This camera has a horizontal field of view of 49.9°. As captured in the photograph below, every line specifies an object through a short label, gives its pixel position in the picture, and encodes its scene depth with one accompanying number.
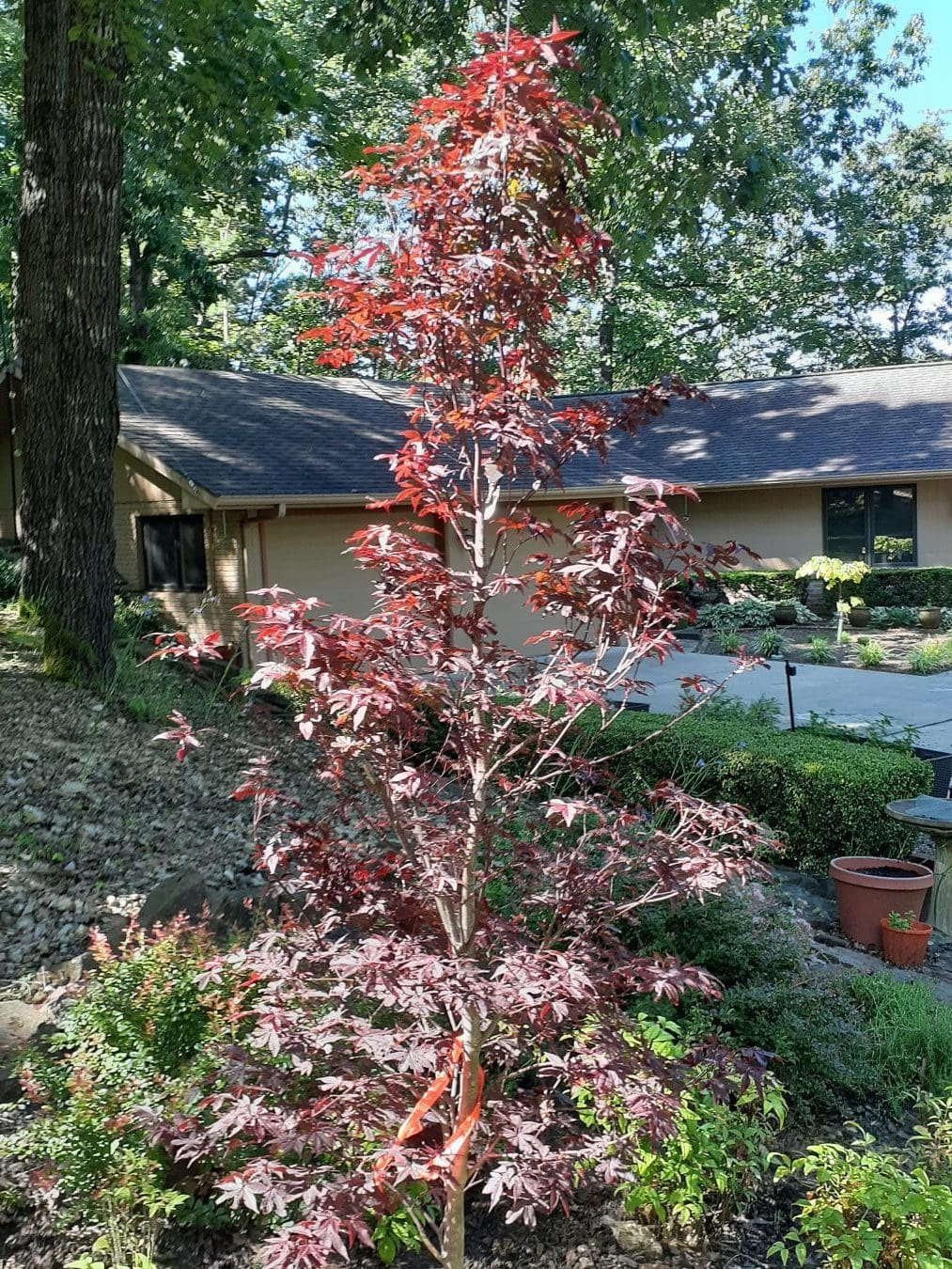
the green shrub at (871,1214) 2.72
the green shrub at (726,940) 4.43
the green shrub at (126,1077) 2.89
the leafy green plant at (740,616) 18.95
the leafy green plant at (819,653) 15.63
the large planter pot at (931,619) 18.20
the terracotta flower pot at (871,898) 5.64
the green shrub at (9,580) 11.95
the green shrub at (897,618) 18.73
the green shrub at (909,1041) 4.14
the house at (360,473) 13.14
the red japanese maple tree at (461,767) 2.55
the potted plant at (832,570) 16.20
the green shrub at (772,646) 15.36
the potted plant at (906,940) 5.41
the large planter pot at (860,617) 18.83
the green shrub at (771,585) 20.17
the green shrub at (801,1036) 3.92
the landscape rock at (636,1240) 3.12
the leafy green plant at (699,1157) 3.09
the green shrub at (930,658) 14.66
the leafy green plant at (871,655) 15.16
